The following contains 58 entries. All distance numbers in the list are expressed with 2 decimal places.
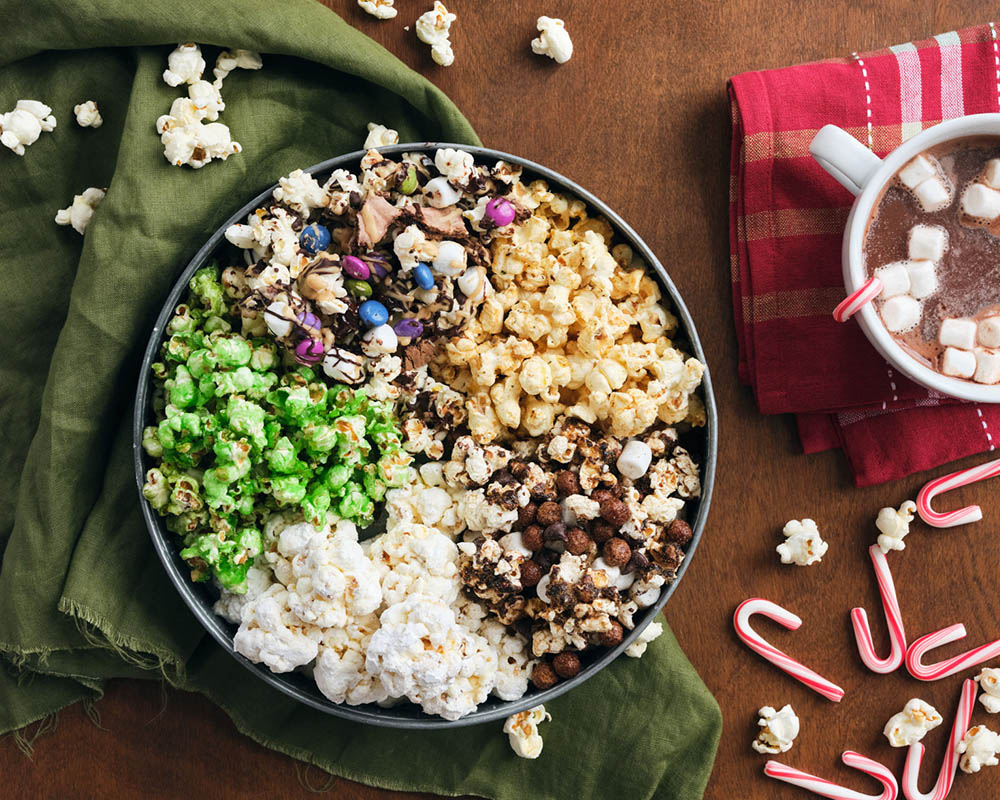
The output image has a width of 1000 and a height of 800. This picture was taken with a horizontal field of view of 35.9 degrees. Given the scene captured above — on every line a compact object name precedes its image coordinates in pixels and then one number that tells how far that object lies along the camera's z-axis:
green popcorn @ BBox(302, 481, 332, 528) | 0.69
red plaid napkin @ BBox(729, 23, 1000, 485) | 0.74
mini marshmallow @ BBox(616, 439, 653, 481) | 0.70
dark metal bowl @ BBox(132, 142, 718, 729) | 0.70
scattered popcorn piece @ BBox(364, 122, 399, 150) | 0.73
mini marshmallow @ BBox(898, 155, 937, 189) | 0.69
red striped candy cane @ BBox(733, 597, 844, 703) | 0.77
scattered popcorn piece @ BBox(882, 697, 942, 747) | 0.77
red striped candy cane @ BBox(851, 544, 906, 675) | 0.77
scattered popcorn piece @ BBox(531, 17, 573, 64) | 0.75
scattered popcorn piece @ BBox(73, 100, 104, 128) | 0.74
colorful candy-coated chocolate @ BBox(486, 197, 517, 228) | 0.70
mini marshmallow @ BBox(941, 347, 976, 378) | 0.70
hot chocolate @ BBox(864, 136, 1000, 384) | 0.69
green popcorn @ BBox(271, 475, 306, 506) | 0.69
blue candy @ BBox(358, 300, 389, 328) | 0.70
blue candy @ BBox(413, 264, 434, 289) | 0.69
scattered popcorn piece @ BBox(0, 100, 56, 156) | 0.73
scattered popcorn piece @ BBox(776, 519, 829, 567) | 0.76
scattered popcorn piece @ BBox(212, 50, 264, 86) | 0.72
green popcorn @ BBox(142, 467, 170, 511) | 0.69
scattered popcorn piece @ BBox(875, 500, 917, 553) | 0.77
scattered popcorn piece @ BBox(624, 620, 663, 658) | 0.74
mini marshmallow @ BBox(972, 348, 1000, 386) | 0.70
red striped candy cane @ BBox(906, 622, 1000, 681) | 0.77
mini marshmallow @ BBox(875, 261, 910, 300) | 0.69
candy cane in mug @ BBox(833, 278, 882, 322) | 0.68
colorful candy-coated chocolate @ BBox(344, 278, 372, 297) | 0.70
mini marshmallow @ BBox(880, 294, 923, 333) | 0.70
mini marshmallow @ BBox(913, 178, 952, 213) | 0.69
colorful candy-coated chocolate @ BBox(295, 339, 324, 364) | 0.68
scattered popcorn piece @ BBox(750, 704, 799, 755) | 0.77
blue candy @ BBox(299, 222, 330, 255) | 0.69
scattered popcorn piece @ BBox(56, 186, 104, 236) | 0.74
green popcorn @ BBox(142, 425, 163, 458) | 0.70
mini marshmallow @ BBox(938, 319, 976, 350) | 0.70
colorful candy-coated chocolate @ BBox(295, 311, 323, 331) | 0.68
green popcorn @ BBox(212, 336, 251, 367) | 0.69
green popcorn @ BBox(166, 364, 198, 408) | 0.69
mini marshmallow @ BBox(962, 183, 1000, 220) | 0.69
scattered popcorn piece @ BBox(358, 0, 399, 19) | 0.75
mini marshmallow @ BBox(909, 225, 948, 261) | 0.69
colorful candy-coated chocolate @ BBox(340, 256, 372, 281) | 0.69
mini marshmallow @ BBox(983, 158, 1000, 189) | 0.69
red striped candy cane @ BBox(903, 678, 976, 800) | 0.78
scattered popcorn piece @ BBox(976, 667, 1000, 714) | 0.77
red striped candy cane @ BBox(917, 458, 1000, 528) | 0.76
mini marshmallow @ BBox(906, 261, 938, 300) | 0.69
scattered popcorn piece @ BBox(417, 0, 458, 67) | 0.75
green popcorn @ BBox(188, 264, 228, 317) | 0.70
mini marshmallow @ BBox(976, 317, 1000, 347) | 0.70
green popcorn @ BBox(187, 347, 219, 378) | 0.69
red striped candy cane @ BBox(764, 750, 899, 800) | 0.78
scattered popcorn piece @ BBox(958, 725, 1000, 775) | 0.77
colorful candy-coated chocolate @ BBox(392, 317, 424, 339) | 0.70
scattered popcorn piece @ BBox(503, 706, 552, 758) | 0.75
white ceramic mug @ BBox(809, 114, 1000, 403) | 0.68
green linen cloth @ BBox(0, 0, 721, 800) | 0.72
